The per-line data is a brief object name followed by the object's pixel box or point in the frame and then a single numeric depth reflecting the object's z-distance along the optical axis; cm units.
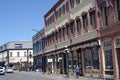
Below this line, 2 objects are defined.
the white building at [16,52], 8045
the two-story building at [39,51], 4725
